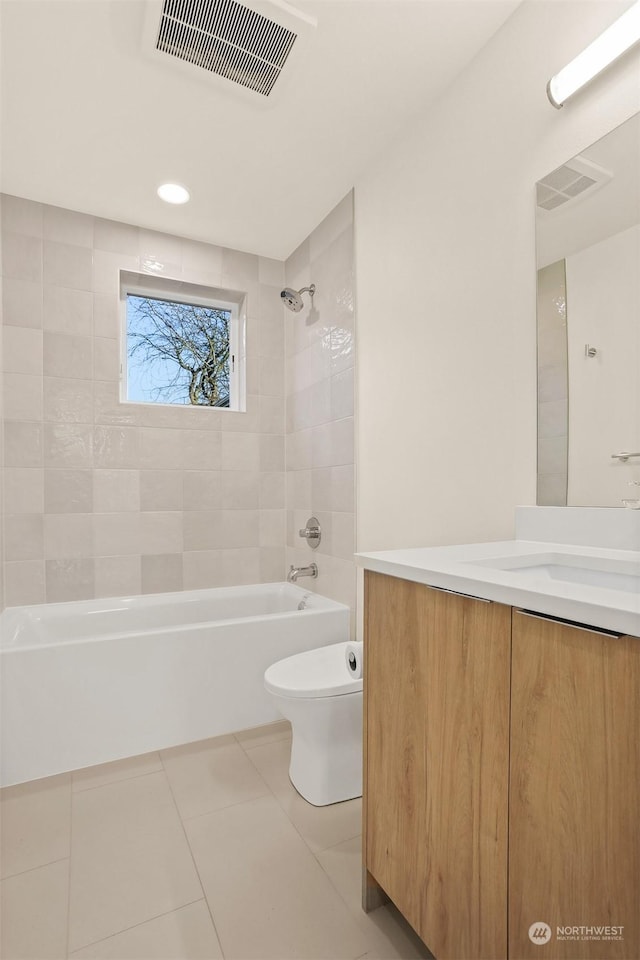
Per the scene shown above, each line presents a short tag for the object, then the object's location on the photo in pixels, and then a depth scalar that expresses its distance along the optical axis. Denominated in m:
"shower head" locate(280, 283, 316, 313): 2.65
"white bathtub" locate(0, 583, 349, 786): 1.84
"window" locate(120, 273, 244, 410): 2.84
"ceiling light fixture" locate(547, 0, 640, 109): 1.16
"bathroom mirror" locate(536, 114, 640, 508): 1.19
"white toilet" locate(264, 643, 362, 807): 1.60
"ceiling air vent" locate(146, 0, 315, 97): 1.48
